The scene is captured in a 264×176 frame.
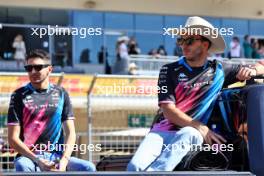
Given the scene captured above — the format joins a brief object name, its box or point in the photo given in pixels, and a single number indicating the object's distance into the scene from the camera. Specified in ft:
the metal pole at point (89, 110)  29.25
